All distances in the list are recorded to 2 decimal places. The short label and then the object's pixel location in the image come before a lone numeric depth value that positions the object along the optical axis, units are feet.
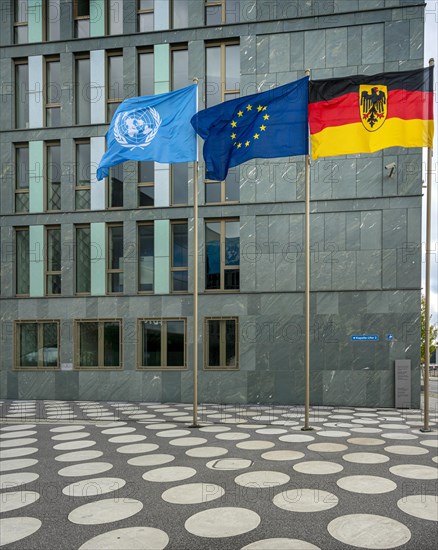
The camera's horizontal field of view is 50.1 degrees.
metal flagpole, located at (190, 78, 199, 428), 34.88
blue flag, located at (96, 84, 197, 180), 34.22
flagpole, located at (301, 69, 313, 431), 32.91
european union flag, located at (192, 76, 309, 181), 32.55
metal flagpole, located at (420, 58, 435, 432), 30.35
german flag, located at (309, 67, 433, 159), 30.58
